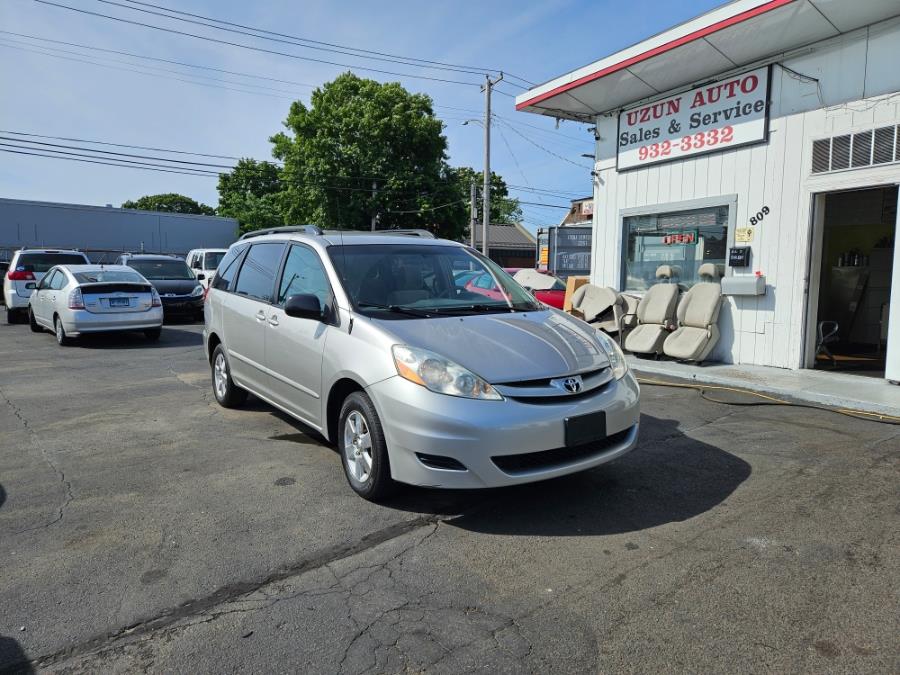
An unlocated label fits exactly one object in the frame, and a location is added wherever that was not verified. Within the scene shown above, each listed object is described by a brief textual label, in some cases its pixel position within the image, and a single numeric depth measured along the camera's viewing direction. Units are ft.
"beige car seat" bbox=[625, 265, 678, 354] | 31.37
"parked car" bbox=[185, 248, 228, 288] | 60.90
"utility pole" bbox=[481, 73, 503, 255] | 88.69
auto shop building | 25.38
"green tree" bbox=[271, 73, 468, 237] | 105.50
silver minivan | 11.55
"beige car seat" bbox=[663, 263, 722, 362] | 29.78
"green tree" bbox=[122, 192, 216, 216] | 282.77
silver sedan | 35.86
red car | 48.44
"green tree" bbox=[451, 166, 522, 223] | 120.76
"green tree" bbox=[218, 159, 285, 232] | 150.51
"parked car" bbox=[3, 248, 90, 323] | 49.29
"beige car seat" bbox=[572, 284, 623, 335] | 34.35
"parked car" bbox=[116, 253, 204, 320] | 49.26
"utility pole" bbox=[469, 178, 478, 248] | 98.59
